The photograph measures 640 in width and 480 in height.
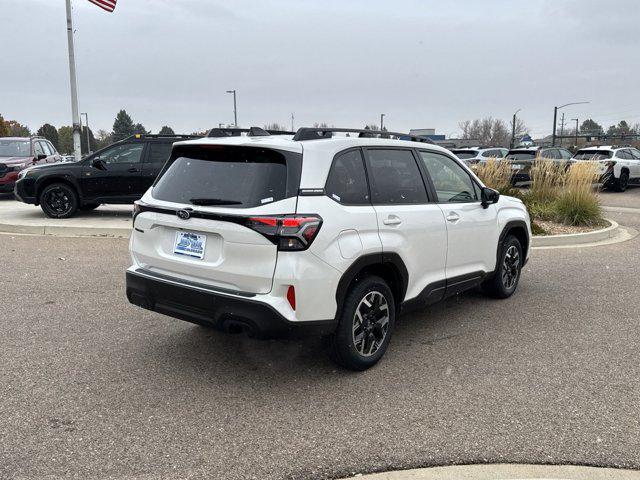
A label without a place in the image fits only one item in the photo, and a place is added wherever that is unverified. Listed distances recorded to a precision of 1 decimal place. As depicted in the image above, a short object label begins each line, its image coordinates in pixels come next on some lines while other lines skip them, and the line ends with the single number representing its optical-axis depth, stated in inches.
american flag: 712.4
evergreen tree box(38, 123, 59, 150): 4475.9
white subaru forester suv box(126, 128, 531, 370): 138.3
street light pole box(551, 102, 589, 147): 2139.3
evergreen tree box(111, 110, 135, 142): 4603.8
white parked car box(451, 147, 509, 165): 860.9
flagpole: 764.6
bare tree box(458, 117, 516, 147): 3570.4
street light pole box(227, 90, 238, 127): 2134.6
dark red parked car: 613.3
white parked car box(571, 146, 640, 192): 757.9
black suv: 434.9
